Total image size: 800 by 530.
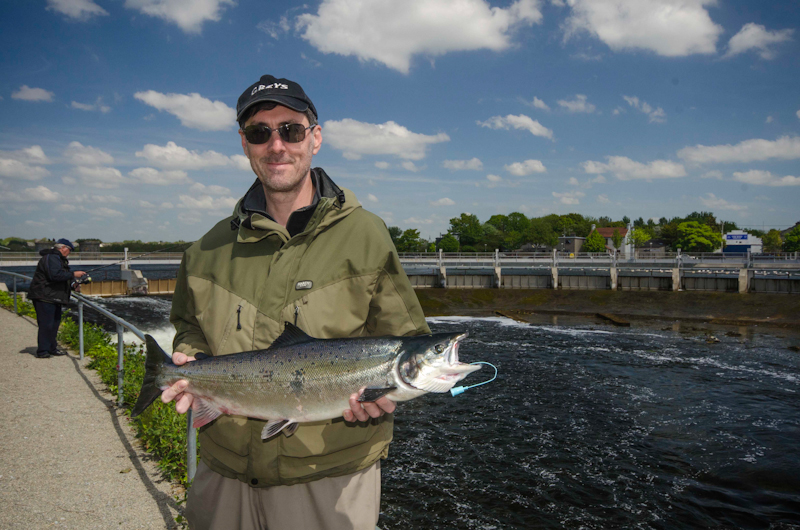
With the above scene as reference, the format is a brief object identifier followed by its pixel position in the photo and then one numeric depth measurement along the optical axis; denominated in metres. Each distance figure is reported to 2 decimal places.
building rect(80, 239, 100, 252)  86.72
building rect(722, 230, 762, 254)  113.31
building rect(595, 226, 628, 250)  131.75
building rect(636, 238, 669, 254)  132.40
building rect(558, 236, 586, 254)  116.25
